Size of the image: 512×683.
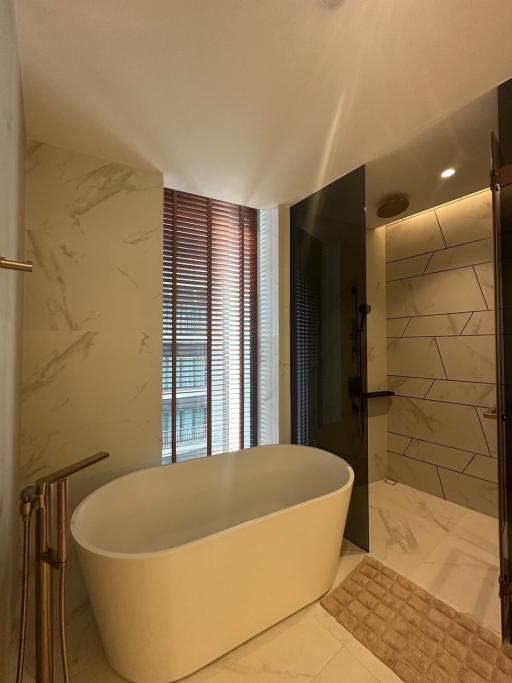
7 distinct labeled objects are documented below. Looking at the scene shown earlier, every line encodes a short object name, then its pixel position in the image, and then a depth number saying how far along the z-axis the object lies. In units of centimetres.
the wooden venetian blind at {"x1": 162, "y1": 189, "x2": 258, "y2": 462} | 237
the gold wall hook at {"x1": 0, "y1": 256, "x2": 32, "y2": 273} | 75
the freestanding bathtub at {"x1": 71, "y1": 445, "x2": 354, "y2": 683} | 112
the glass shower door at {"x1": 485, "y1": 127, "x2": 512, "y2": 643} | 141
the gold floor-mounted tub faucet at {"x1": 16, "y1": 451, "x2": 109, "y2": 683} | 90
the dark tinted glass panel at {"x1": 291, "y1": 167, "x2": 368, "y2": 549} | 210
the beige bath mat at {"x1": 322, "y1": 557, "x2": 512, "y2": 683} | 125
